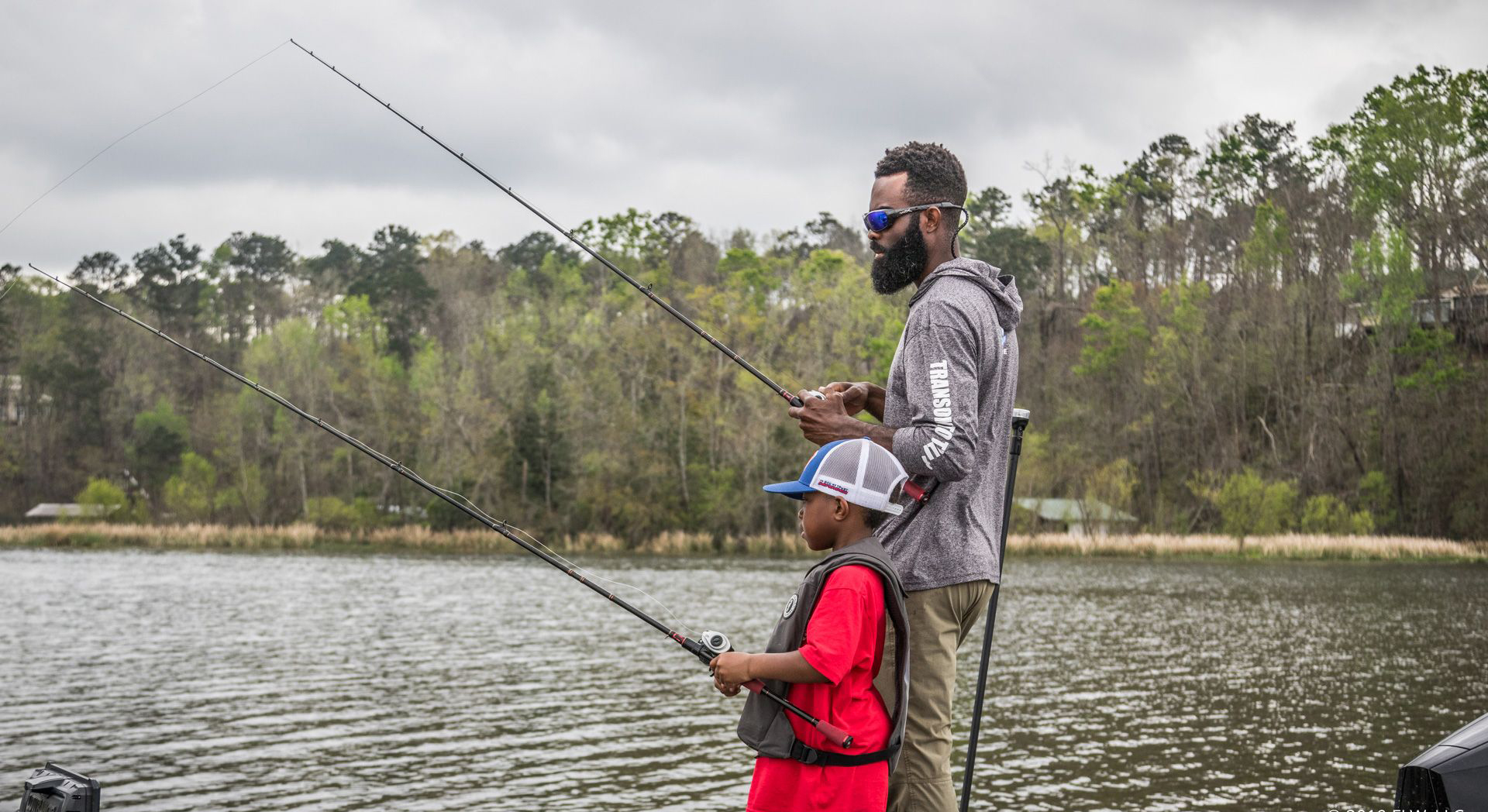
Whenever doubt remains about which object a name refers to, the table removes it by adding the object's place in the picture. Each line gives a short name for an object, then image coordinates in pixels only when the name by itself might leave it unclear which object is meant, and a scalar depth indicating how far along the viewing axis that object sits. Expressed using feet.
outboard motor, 9.03
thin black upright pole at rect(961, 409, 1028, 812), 11.23
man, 10.12
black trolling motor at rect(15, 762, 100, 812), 9.84
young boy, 9.75
